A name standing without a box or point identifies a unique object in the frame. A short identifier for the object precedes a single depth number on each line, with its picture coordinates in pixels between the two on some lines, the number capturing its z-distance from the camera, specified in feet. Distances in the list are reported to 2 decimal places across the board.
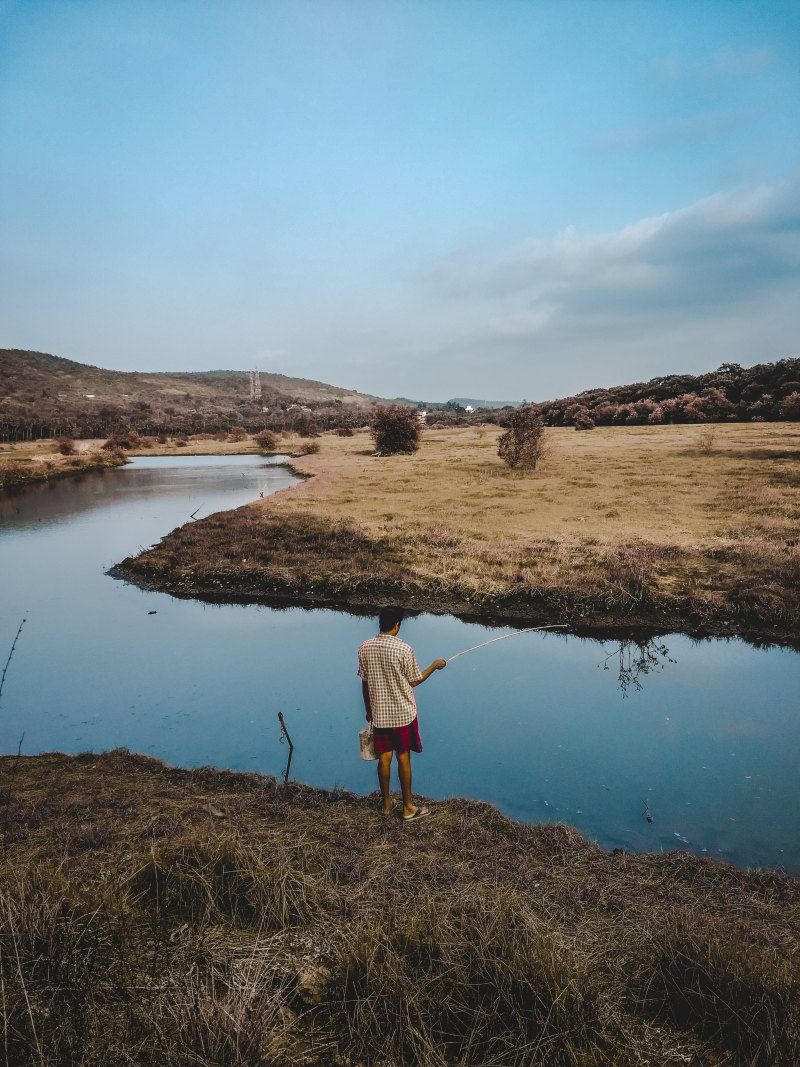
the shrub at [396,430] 173.47
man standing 20.22
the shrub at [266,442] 231.30
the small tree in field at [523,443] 121.60
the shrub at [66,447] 200.90
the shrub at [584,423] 216.54
